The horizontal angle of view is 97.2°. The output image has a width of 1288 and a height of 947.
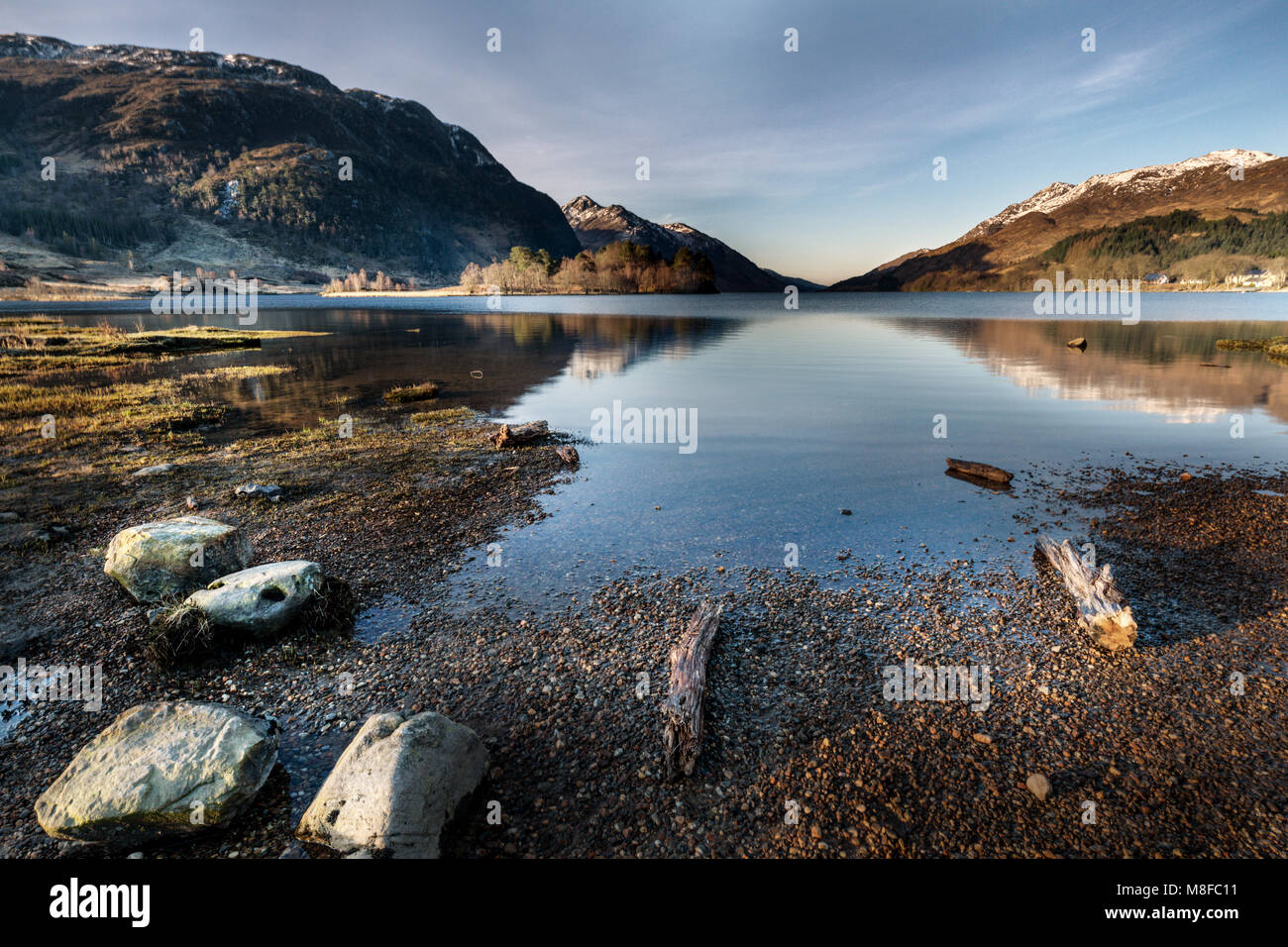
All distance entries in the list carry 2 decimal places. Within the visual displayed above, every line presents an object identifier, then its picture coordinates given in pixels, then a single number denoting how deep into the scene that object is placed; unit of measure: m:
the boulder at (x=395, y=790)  6.41
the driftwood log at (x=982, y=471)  19.09
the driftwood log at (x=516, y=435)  23.62
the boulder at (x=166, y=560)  11.70
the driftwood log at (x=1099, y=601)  10.09
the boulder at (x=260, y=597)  10.35
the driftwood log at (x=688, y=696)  7.69
